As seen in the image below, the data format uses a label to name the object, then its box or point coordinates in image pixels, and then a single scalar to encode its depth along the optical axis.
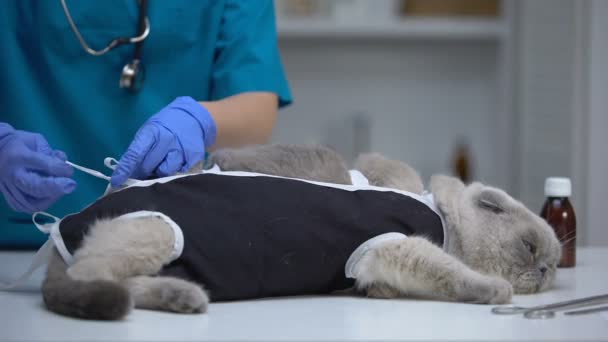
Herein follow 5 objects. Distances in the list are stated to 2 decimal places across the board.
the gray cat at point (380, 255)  1.91
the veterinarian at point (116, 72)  2.36
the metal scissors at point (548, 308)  1.90
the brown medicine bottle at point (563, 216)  2.24
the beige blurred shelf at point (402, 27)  3.35
